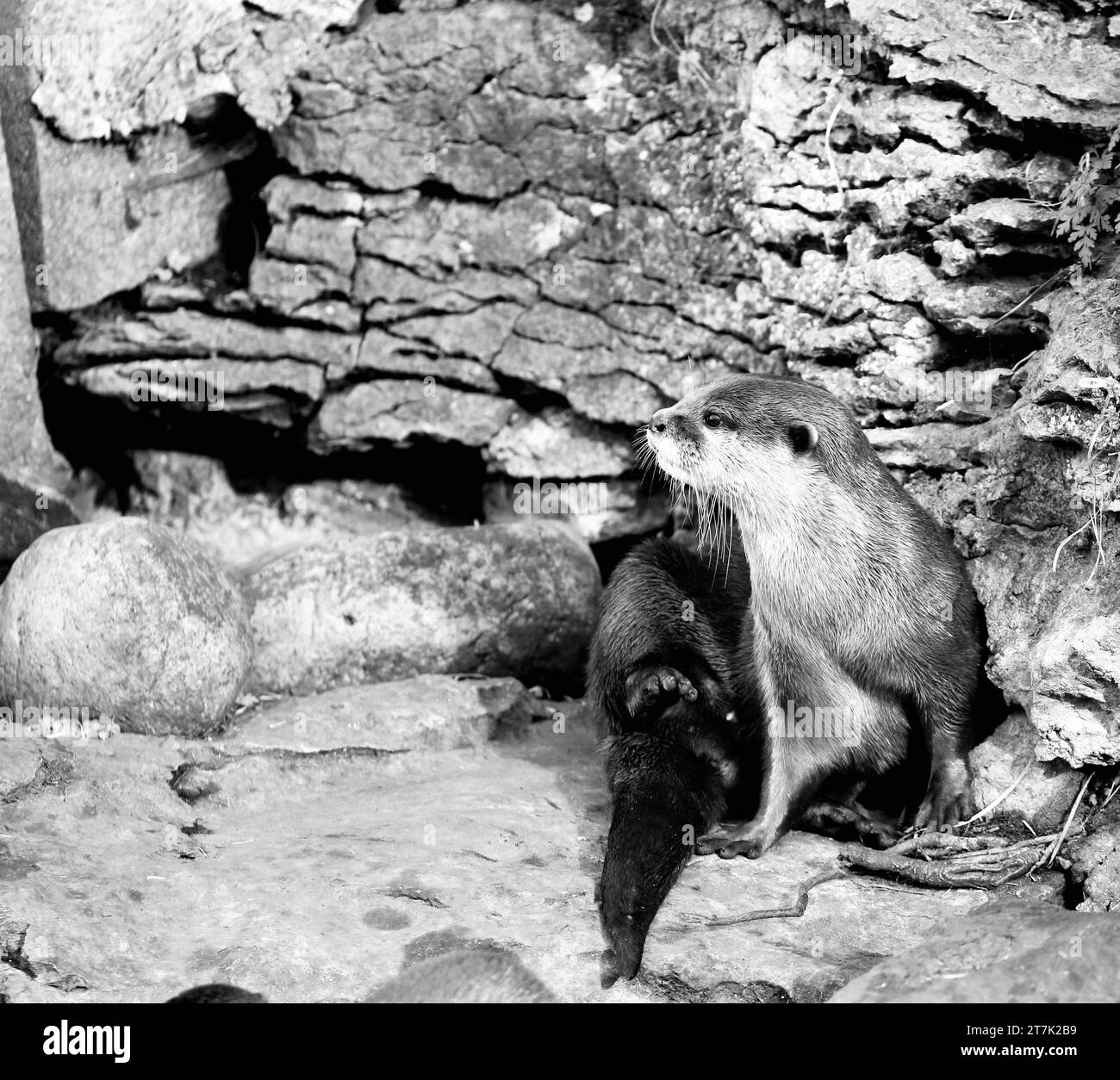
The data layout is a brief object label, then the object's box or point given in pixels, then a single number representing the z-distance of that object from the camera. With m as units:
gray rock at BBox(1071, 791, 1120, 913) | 3.17
